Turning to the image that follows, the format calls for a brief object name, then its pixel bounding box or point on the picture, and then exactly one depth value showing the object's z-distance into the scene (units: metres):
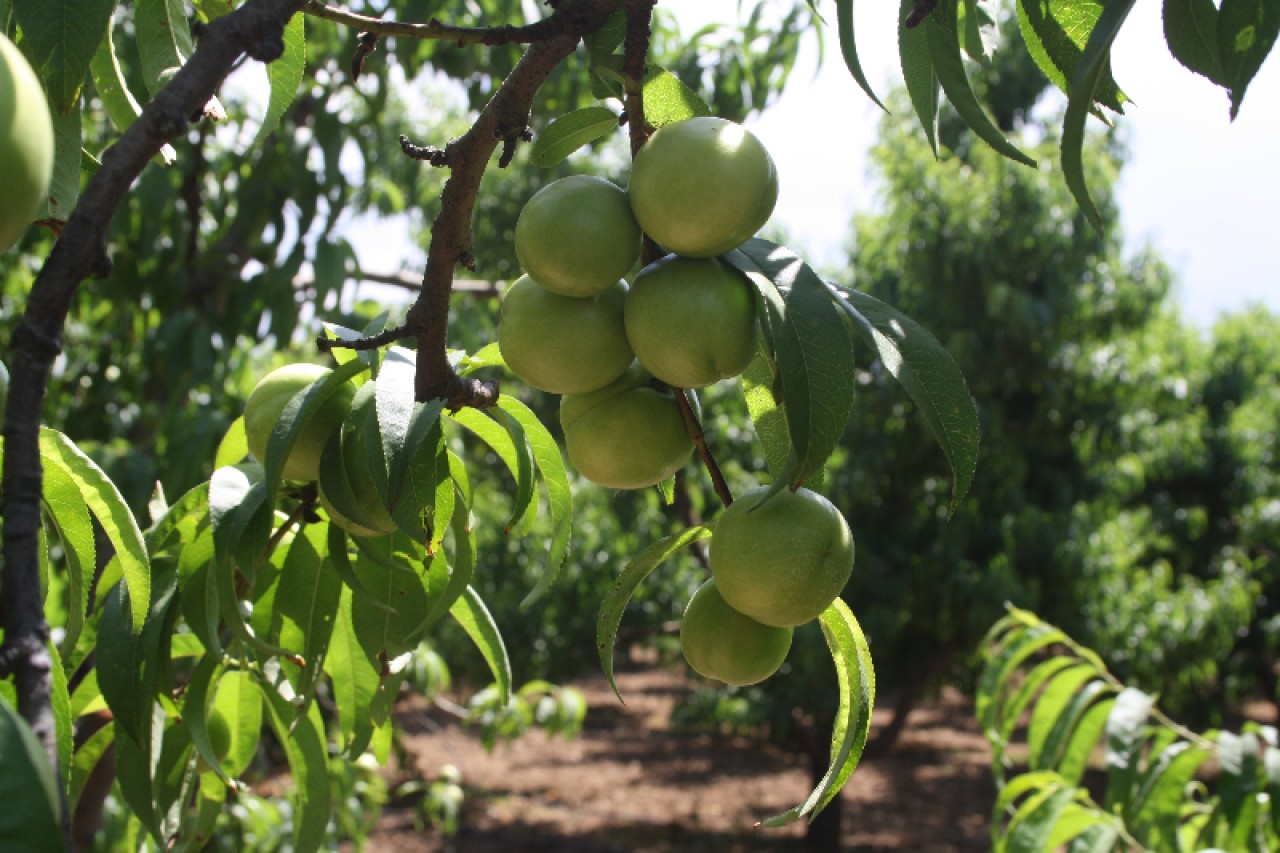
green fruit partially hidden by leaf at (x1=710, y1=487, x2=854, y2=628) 0.61
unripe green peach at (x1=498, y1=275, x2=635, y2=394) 0.64
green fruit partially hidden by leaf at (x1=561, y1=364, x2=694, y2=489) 0.69
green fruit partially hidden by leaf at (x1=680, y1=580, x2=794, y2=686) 0.68
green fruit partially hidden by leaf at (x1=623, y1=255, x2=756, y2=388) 0.58
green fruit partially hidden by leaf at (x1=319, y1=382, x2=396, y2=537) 0.64
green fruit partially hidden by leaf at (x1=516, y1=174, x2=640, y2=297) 0.61
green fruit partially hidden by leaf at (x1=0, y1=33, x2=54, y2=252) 0.34
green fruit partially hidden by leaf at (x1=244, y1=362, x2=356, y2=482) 0.69
